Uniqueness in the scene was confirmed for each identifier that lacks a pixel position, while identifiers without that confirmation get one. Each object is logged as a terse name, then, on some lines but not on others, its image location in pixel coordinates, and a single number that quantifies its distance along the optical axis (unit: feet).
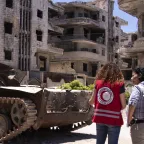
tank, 27.27
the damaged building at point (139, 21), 79.00
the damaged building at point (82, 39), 151.74
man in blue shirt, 15.39
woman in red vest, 16.10
